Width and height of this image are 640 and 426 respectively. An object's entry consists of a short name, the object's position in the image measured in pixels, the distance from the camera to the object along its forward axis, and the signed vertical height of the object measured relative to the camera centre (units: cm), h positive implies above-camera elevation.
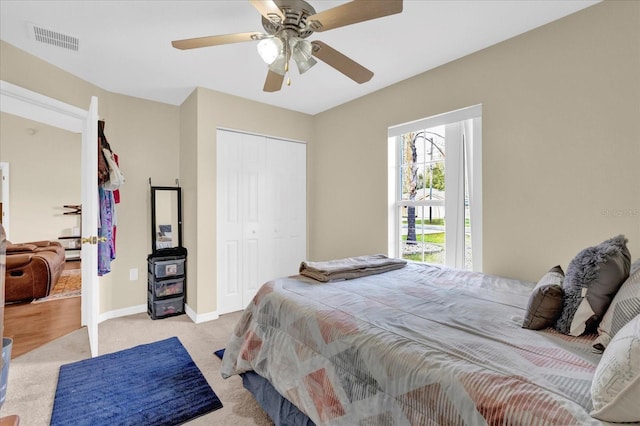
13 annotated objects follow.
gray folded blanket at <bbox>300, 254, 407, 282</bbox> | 206 -39
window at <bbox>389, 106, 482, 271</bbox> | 256 +23
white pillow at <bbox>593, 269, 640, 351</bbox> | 99 -32
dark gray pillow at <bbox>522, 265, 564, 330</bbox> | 126 -39
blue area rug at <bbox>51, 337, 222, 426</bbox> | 173 -113
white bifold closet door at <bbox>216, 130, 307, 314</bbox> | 338 +1
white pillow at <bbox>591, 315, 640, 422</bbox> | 70 -41
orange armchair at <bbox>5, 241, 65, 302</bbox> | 370 -76
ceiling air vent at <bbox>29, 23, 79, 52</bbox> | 214 +129
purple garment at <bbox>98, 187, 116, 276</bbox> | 271 -15
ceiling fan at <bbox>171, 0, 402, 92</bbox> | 144 +96
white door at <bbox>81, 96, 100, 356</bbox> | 235 -7
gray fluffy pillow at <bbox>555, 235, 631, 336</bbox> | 116 -28
